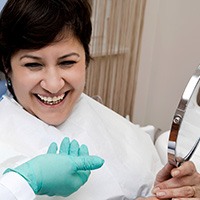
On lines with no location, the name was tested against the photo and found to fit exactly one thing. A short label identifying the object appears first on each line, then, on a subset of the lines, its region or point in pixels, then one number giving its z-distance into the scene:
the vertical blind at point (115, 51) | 1.49
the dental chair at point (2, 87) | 0.94
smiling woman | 0.79
